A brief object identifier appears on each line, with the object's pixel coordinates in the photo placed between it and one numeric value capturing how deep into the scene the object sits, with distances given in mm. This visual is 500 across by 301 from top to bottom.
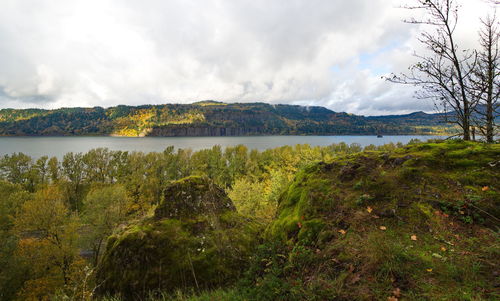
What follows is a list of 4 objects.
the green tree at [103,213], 23250
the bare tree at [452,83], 6785
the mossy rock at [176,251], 6227
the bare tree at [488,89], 6309
